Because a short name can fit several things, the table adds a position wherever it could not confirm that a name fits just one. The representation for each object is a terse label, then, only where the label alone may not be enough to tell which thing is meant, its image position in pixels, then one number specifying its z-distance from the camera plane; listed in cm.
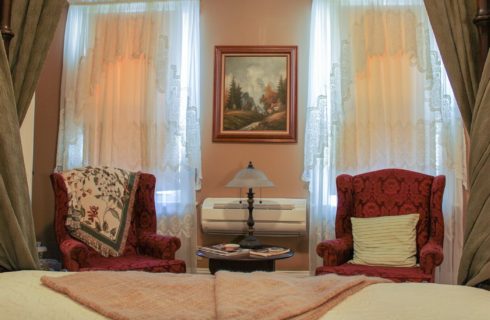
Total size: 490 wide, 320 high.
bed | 119
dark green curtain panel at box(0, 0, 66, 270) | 182
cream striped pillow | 324
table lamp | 374
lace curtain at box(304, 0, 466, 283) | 392
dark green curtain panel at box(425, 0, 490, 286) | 174
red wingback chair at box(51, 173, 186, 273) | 308
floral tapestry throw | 342
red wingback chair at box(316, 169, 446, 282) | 315
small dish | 342
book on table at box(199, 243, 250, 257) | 330
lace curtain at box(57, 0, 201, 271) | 419
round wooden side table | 323
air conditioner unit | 409
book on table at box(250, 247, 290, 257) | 331
